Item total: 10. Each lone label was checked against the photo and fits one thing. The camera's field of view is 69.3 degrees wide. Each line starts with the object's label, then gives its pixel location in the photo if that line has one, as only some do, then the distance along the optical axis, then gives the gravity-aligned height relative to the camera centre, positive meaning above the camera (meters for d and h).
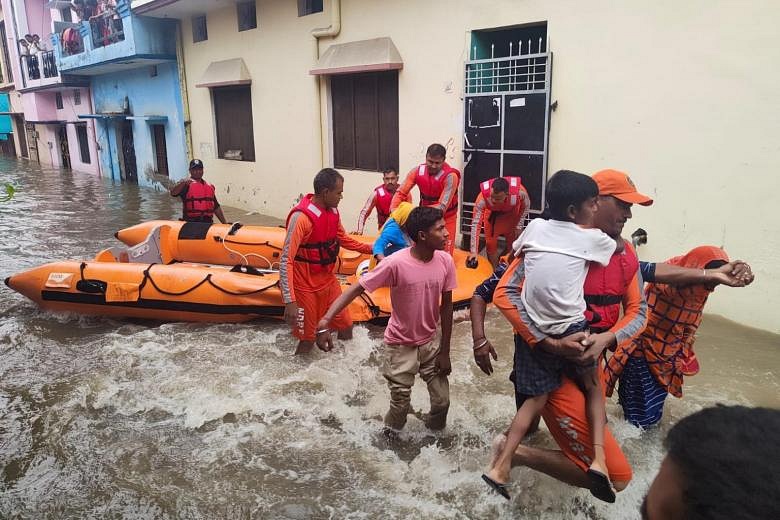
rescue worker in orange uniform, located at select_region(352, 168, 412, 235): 6.19 -0.71
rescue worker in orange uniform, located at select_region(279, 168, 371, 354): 3.85 -0.88
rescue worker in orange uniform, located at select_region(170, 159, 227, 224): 6.95 -0.77
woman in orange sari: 2.77 -1.15
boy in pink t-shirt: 2.85 -0.92
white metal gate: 6.24 +0.12
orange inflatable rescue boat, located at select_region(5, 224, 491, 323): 5.17 -1.43
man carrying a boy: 2.29 -0.80
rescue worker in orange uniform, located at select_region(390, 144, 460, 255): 5.78 -0.53
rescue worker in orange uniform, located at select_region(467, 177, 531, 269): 5.61 -0.84
